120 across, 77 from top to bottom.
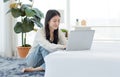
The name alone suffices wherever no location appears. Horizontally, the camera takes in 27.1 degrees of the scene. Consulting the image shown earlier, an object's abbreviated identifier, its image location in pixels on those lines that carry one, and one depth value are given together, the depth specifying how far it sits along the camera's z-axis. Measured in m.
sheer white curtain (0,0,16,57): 4.54
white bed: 1.86
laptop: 2.12
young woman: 2.91
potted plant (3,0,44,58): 4.21
